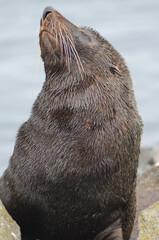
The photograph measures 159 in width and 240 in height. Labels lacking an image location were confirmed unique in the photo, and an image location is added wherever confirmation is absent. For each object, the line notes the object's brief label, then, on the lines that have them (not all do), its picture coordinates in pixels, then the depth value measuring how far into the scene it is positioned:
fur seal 14.66
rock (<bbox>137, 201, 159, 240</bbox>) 13.66
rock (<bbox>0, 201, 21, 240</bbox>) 12.46
